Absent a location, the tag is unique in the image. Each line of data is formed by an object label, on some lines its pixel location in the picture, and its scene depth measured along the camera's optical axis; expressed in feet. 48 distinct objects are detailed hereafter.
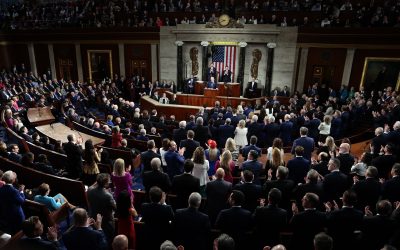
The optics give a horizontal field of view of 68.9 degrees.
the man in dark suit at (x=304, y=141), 19.38
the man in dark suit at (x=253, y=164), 14.90
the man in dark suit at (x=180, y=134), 23.48
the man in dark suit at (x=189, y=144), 19.30
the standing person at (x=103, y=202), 11.48
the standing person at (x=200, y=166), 14.74
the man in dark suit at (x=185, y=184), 12.80
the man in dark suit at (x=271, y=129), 26.66
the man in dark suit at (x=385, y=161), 16.03
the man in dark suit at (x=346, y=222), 10.53
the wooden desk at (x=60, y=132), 28.73
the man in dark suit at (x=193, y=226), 10.18
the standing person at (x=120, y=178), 13.04
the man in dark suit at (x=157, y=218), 10.60
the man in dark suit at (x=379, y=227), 10.13
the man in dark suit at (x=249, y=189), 12.19
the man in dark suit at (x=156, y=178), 13.47
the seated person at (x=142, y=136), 24.99
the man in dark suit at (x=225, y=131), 26.12
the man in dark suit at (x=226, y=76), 48.49
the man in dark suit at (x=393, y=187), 13.24
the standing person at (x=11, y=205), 12.59
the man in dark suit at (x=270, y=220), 10.36
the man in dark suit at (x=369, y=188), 12.96
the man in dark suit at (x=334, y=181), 13.37
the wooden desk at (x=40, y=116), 33.91
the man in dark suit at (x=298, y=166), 14.98
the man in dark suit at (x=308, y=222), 10.25
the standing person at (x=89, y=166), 16.67
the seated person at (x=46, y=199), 13.70
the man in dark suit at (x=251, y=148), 18.17
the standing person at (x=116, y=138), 23.60
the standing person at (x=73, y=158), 18.31
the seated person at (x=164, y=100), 44.61
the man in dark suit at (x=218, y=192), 12.48
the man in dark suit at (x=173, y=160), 16.56
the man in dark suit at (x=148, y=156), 16.49
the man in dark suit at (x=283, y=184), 12.66
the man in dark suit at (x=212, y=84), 46.11
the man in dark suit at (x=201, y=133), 24.59
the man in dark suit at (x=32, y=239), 9.20
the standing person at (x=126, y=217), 10.61
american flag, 49.24
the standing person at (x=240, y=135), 23.81
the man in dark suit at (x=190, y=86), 48.55
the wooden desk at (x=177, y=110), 41.78
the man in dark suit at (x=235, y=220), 10.39
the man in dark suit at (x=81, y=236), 9.34
